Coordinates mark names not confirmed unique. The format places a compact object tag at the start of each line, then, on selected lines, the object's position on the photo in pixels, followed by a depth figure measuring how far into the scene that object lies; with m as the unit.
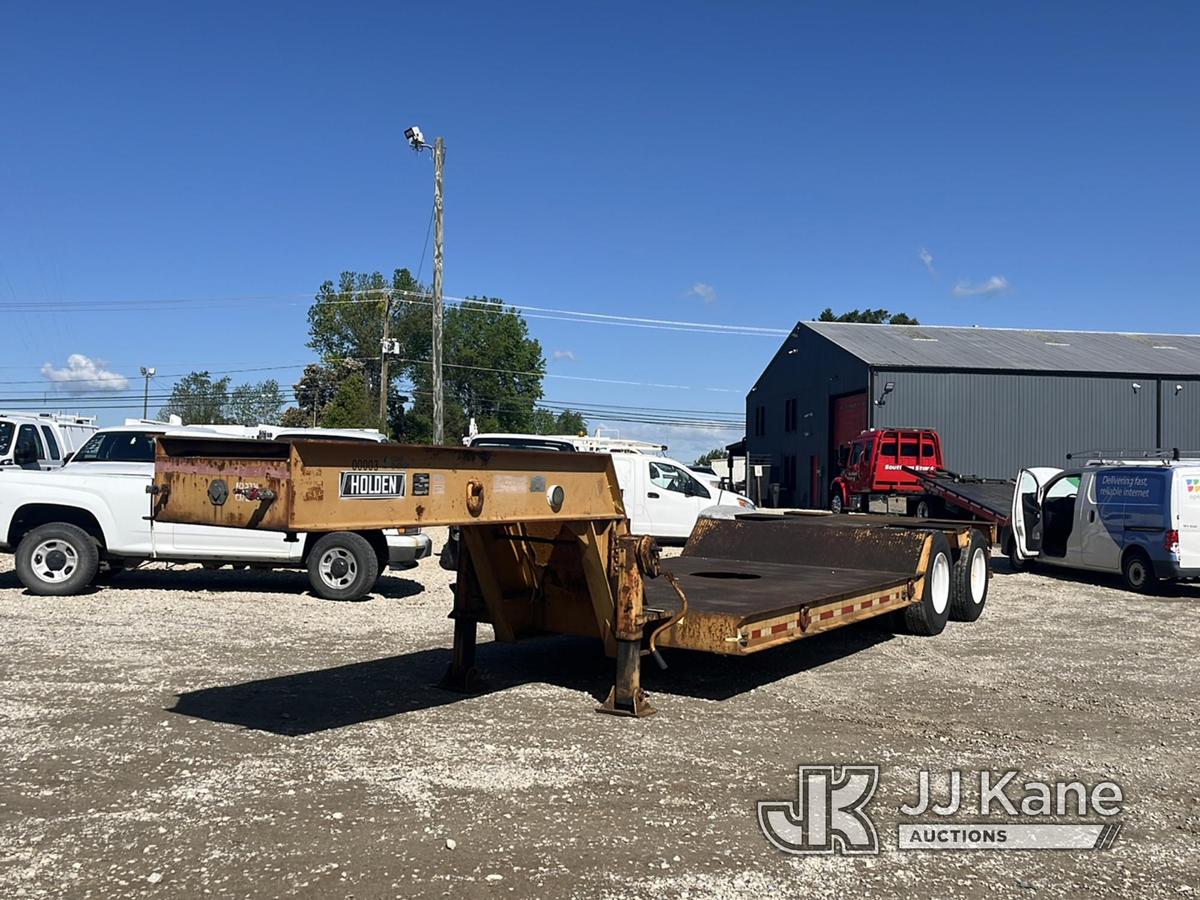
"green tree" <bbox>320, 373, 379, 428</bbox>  60.28
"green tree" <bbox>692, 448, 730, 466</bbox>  94.93
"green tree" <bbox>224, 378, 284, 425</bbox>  105.19
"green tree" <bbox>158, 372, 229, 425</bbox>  104.00
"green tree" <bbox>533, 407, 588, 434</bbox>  97.94
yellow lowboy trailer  5.21
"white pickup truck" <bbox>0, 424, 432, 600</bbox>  12.19
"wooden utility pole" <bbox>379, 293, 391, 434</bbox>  43.16
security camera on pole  25.97
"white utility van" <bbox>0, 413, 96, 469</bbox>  15.61
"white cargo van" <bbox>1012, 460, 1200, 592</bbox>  13.91
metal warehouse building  39.00
